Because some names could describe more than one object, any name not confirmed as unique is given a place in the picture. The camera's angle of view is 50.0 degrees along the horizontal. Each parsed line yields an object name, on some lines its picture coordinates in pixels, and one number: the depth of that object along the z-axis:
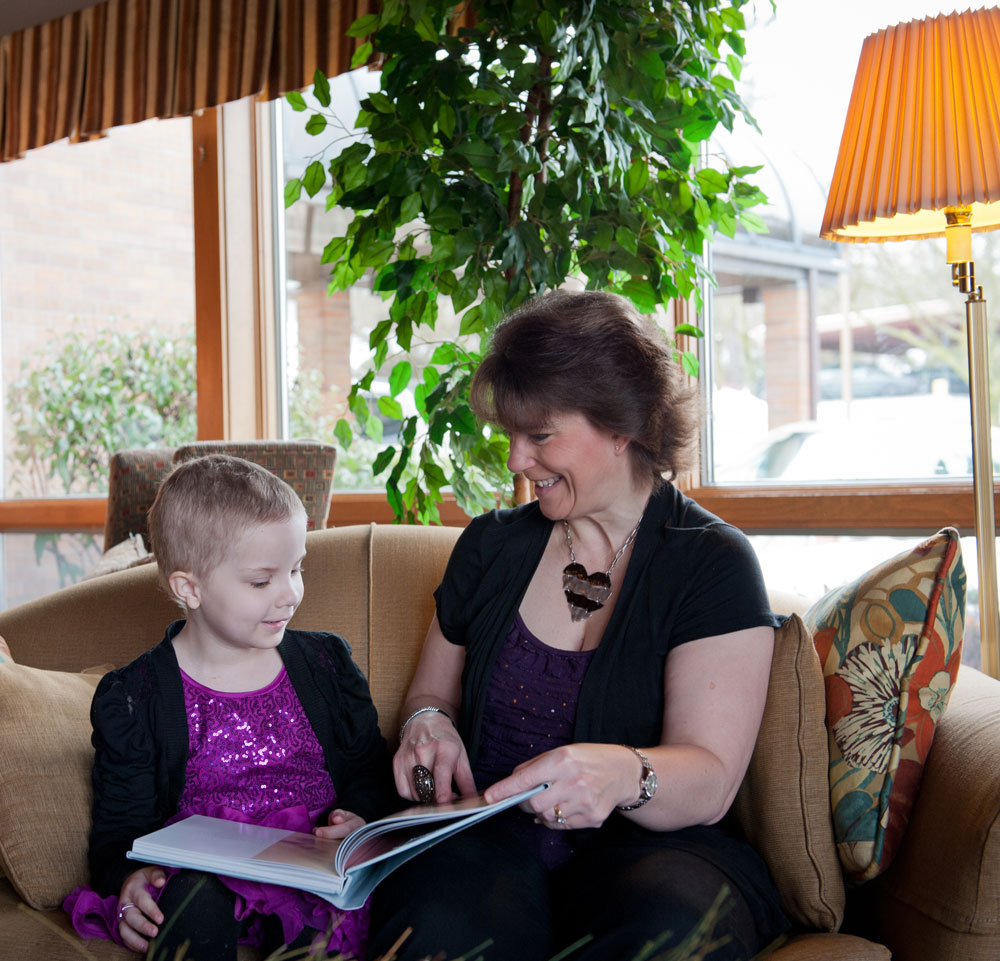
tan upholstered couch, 1.21
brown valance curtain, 3.23
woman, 1.21
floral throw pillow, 1.34
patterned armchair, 2.43
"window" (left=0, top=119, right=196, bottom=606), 4.08
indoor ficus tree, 1.99
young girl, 1.41
